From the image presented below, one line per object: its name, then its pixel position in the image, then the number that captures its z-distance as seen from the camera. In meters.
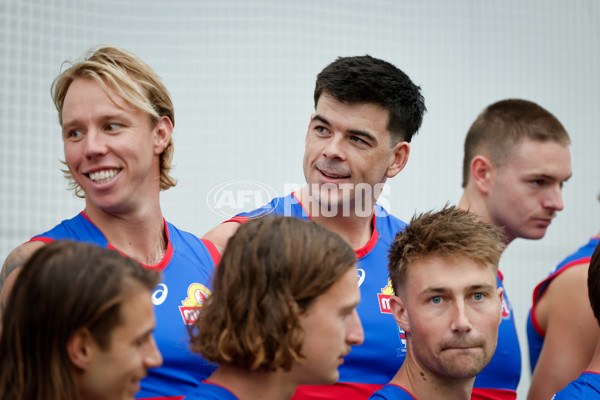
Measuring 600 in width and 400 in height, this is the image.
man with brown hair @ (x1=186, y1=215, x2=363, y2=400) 3.19
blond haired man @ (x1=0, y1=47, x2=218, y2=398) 4.24
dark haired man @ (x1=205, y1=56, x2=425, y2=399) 5.19
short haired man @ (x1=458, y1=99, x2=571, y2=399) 6.73
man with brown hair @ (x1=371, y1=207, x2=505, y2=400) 4.12
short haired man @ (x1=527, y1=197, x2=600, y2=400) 5.84
